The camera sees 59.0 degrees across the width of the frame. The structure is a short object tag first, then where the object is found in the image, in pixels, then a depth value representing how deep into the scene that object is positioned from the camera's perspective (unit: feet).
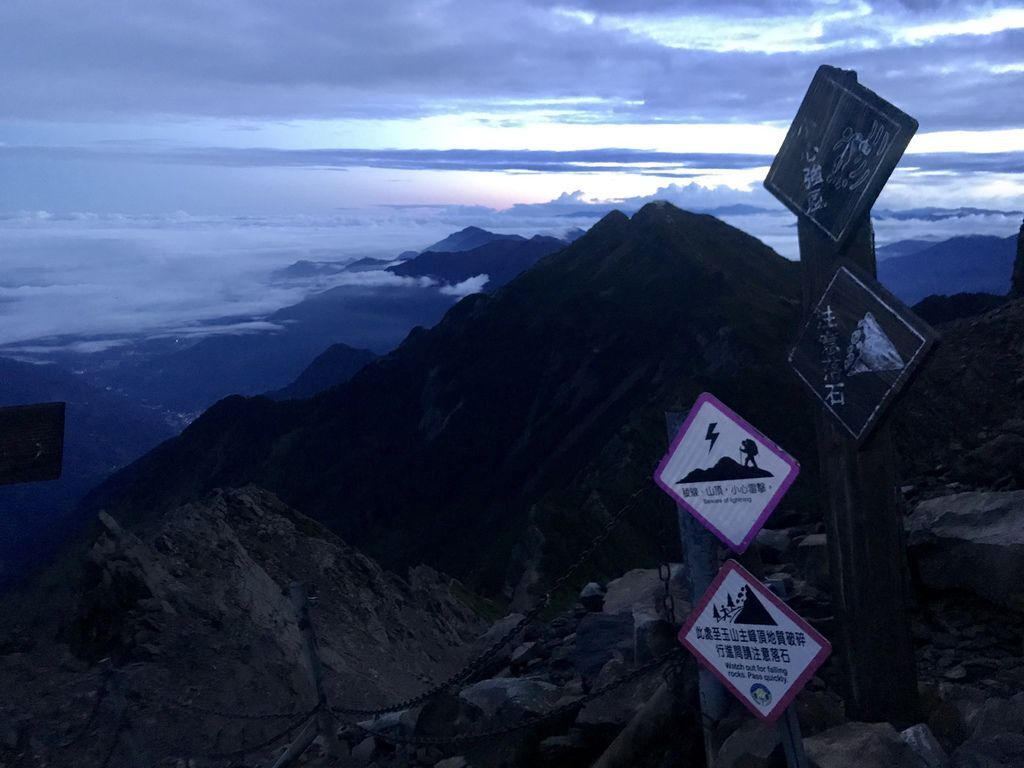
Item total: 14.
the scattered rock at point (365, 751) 25.55
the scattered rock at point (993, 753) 13.60
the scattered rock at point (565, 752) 18.69
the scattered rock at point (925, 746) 13.96
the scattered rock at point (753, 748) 13.87
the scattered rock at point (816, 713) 15.79
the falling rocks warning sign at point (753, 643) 12.53
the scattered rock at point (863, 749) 13.61
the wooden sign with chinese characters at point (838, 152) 13.21
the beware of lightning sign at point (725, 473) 12.78
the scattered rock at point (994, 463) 27.94
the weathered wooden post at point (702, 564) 14.53
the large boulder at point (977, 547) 19.67
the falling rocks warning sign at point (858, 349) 12.73
